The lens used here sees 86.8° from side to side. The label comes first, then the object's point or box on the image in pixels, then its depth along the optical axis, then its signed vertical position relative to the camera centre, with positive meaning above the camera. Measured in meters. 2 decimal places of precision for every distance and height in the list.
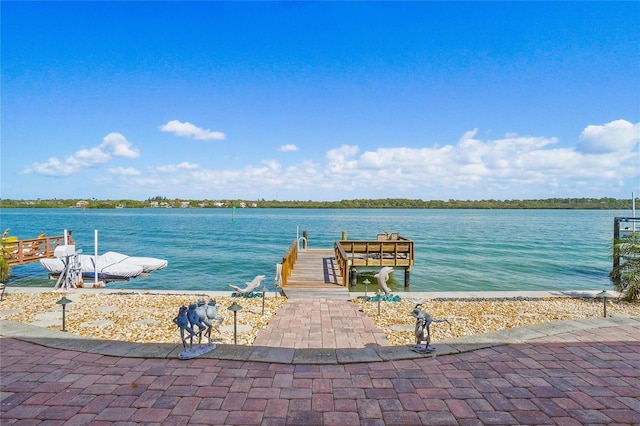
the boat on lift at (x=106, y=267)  15.10 -2.84
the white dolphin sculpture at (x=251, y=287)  9.42 -2.32
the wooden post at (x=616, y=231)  12.82 -0.90
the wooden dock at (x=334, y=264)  9.69 -2.43
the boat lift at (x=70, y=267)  11.06 -2.15
